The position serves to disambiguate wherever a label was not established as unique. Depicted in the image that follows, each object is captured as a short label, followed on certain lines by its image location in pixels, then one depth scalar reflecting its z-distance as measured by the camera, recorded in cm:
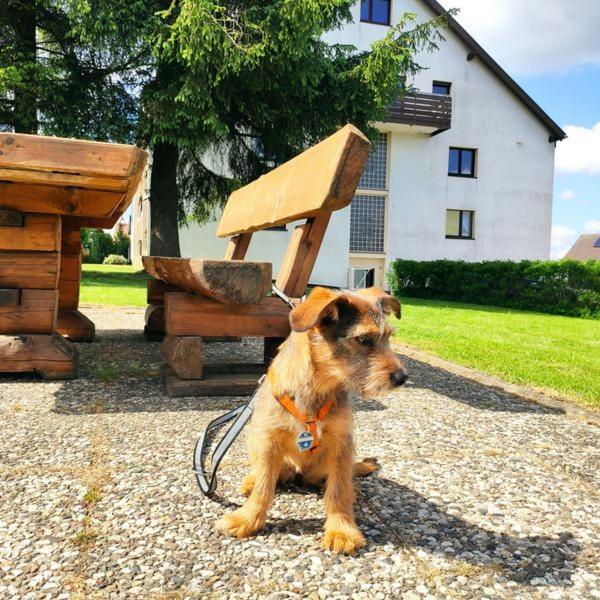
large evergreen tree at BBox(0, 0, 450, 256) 1163
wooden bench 335
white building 2200
